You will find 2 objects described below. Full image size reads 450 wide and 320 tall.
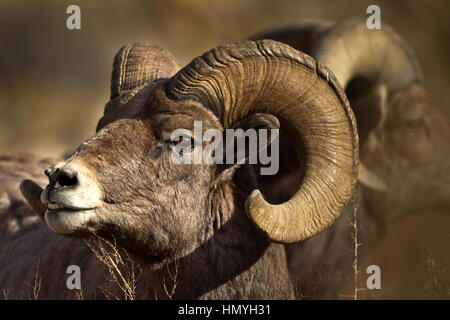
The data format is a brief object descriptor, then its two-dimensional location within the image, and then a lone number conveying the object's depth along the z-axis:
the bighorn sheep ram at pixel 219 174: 4.16
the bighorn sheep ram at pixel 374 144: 6.79
